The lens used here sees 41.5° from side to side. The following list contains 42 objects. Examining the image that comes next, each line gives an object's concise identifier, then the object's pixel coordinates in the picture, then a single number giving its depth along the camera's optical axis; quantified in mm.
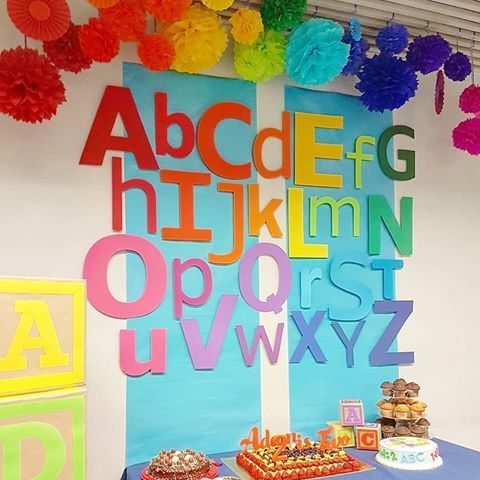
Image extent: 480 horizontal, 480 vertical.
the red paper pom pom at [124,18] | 2029
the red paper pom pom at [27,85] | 1899
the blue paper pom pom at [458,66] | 2664
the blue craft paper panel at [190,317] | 2279
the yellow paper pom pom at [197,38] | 2188
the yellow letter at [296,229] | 2523
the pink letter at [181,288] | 2328
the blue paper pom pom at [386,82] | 2459
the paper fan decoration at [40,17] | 1905
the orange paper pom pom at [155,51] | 2115
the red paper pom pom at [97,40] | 2025
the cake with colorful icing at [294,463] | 2061
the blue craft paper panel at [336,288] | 2525
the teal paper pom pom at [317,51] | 2270
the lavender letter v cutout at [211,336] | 2334
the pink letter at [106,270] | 2211
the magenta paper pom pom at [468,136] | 2701
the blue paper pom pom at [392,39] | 2482
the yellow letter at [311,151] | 2568
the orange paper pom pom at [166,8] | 2020
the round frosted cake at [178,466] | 1996
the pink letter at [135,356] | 2238
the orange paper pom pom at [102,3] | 1936
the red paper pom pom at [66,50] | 2076
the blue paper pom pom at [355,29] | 2408
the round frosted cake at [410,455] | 2156
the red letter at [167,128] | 2355
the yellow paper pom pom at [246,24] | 2271
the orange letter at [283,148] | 2498
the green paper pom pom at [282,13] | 2273
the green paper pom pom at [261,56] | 2359
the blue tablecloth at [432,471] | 2068
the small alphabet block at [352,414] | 2420
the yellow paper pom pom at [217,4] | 2078
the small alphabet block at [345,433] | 2420
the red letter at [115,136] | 2252
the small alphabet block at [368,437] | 2363
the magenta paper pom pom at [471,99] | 2727
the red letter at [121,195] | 2264
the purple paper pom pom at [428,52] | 2545
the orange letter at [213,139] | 2412
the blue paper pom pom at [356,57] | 2467
